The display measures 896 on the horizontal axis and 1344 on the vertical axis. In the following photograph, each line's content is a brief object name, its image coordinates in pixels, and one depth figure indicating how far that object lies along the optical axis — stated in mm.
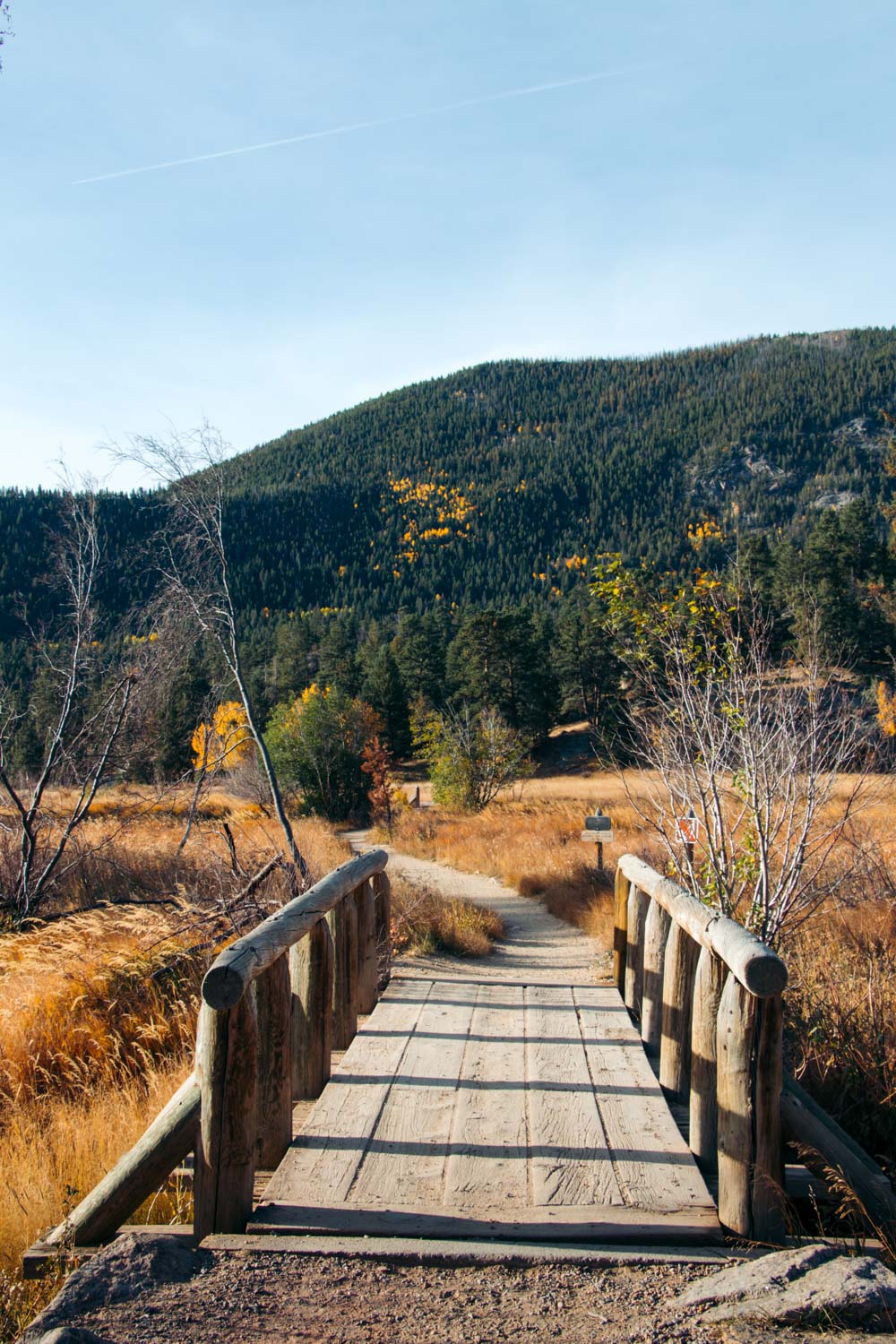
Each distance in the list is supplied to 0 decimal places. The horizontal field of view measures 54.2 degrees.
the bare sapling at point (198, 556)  9516
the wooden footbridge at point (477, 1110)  2930
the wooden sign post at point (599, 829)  11984
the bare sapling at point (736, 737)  6469
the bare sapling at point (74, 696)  9258
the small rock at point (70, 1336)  2154
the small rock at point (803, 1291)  2385
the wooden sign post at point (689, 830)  6770
